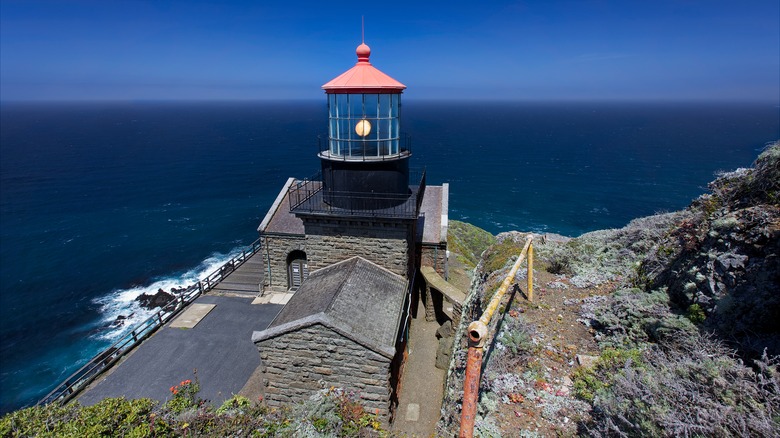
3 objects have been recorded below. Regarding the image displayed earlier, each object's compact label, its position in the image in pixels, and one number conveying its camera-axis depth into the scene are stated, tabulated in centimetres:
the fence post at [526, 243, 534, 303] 988
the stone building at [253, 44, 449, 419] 969
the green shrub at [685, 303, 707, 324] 719
